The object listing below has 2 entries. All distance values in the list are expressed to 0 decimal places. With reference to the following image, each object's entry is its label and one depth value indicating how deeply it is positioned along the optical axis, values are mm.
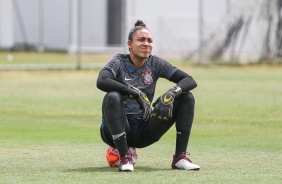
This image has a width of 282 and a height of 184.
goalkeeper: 16297
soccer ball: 17281
